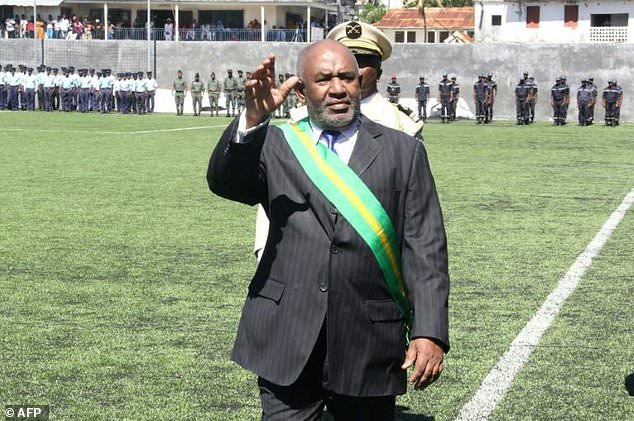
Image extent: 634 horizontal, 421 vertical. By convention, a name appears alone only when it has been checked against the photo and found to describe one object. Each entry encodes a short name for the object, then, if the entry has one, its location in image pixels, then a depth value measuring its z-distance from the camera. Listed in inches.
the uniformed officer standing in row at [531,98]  1628.9
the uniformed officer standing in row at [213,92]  1828.2
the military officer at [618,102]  1572.2
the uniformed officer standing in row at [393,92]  1542.9
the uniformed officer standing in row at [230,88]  1800.0
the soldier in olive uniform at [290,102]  1708.9
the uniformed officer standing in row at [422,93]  1683.1
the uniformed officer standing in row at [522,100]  1628.9
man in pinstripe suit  155.6
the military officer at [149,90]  1861.5
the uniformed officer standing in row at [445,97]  1681.1
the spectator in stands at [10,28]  2500.2
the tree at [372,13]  4690.0
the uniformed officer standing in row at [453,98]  1680.6
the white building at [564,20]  2908.5
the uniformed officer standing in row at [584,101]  1587.1
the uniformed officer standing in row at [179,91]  1847.9
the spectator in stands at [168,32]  2343.8
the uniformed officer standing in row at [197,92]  1833.2
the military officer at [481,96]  1644.9
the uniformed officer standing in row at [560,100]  1579.7
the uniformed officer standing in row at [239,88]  1788.9
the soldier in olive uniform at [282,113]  1718.8
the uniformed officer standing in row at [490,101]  1657.2
